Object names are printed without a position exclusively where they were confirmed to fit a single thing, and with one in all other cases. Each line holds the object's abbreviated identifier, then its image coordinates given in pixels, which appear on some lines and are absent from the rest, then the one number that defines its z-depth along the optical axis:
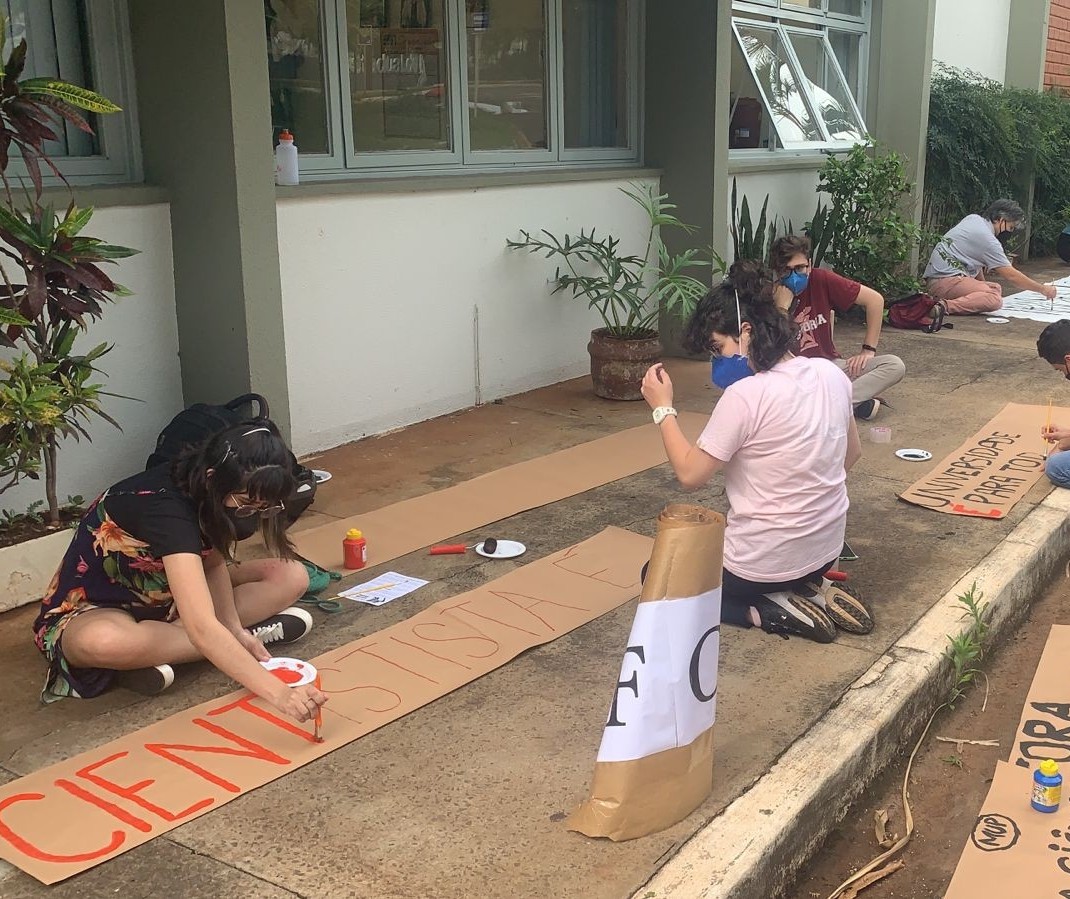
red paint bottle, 4.35
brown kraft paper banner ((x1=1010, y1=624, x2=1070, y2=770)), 3.26
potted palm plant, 6.81
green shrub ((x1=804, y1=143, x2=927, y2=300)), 9.48
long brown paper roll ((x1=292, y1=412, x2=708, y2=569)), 4.62
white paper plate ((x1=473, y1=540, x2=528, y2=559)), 4.47
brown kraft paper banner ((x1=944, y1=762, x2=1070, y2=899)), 2.65
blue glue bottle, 2.90
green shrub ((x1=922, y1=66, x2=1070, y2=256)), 11.97
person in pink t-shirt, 3.52
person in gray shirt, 9.86
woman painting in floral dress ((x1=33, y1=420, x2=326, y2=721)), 2.95
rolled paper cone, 2.57
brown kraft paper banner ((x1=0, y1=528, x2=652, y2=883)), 2.69
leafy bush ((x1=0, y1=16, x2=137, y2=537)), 3.80
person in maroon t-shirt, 5.77
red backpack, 9.32
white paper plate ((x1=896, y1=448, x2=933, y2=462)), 5.78
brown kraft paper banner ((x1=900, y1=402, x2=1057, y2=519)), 5.11
